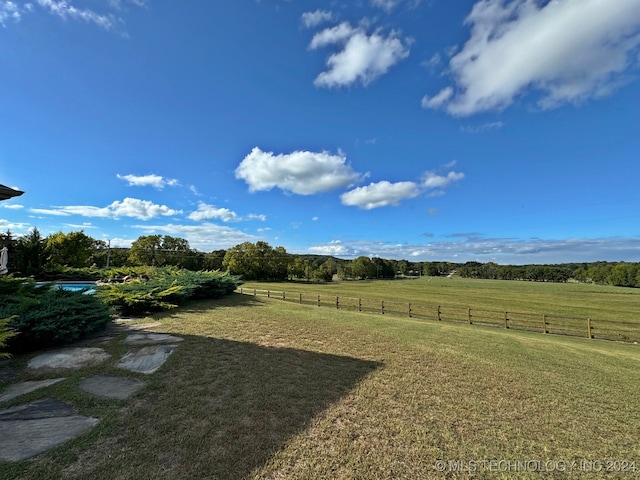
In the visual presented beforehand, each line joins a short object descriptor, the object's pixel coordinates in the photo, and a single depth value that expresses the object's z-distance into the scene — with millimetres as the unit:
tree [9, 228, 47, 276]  17250
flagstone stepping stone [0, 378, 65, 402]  3307
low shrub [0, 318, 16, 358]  3188
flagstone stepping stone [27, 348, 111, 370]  4277
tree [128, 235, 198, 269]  51688
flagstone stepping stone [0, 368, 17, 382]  3797
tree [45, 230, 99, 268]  28858
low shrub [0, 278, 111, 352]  4688
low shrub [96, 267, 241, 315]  8498
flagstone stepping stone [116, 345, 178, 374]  4341
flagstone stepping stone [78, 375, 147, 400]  3480
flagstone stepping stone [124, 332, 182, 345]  5545
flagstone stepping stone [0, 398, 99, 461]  2387
